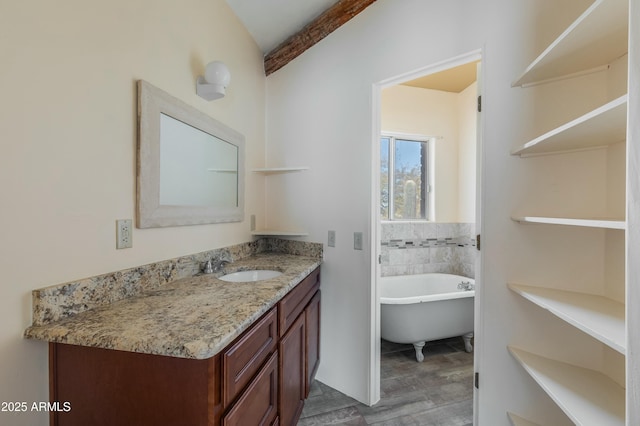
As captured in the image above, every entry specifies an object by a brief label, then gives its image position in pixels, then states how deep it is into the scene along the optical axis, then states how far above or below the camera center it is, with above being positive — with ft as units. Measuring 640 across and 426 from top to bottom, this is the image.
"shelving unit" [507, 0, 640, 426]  2.99 -0.54
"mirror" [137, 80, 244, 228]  3.96 +0.81
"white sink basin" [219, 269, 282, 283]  5.67 -1.34
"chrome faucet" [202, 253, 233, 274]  5.20 -1.03
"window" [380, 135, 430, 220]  10.89 +1.29
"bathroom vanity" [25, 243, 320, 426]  2.55 -1.49
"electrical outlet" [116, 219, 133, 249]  3.60 -0.30
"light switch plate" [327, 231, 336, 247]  6.78 -0.69
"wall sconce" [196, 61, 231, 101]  4.90 +2.31
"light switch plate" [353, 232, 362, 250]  6.37 -0.68
